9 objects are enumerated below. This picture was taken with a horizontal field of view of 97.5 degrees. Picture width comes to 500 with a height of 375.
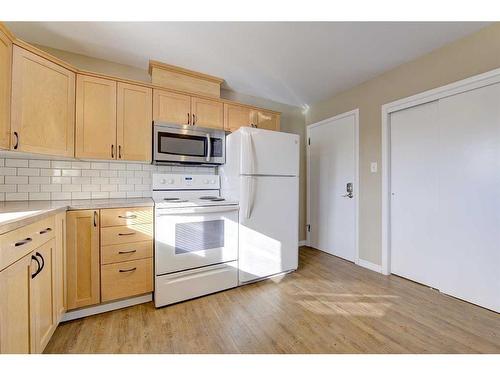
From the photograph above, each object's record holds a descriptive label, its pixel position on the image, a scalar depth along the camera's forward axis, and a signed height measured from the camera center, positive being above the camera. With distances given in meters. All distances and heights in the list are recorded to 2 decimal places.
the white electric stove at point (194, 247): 1.92 -0.55
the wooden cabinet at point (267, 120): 2.90 +0.94
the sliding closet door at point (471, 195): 1.82 -0.04
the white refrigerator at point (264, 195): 2.29 -0.06
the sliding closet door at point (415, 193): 2.23 -0.03
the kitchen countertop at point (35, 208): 1.01 -0.13
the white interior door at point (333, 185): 3.00 +0.07
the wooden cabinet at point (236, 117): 2.65 +0.90
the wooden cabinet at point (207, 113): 2.46 +0.88
